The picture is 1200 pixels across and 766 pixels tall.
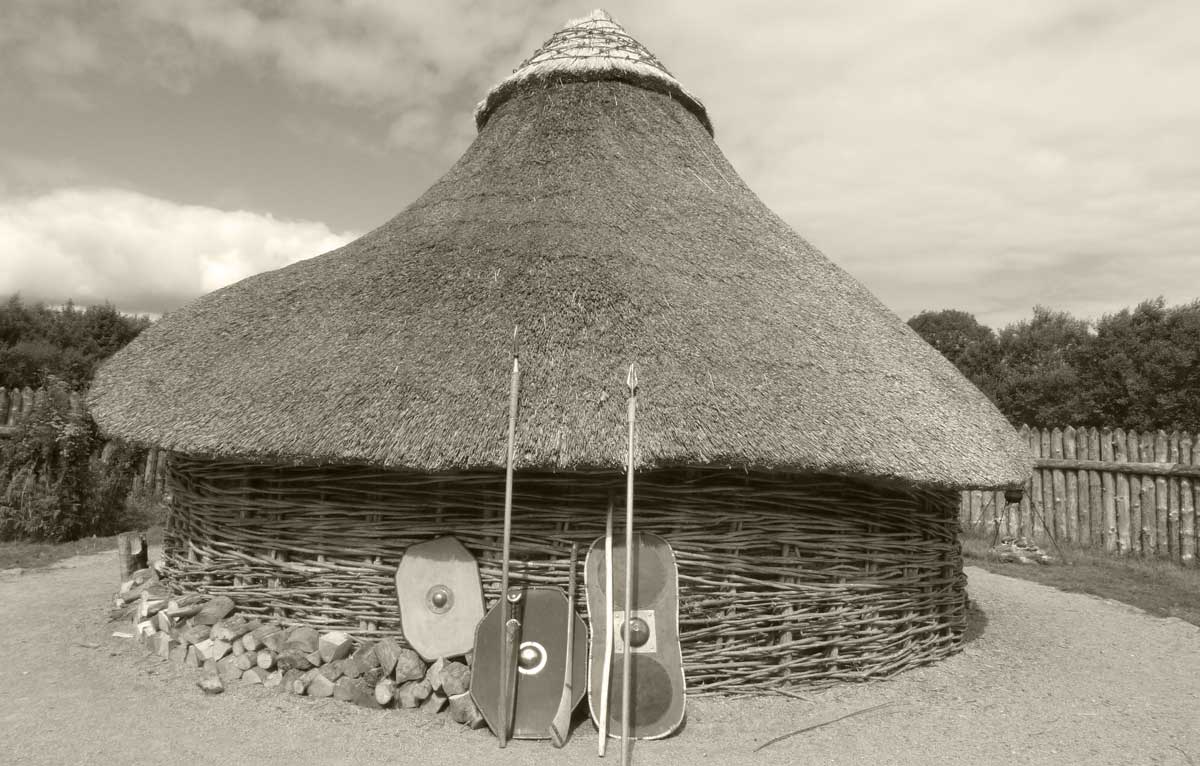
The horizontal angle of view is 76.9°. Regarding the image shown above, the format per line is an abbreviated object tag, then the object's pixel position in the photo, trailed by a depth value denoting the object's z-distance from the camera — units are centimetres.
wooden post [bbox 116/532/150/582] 791
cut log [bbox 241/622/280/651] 576
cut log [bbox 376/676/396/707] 523
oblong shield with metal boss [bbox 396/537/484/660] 549
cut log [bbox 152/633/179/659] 610
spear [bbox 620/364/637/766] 458
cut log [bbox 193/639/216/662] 581
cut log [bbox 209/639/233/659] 581
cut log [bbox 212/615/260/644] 588
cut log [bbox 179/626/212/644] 594
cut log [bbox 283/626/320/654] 562
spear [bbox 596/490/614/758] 478
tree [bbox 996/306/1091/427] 2180
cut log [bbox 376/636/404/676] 538
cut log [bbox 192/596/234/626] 609
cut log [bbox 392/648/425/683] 535
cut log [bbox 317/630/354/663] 556
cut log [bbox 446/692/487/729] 500
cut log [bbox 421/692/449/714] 520
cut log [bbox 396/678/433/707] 525
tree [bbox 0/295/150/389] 2414
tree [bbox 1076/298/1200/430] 1923
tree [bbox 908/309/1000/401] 2691
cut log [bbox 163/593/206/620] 620
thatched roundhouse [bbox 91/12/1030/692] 527
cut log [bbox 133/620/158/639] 638
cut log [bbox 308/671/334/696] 537
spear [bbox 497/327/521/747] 480
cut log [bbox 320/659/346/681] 541
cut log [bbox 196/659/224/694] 543
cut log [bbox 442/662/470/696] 522
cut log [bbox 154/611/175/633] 620
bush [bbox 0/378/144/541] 1114
